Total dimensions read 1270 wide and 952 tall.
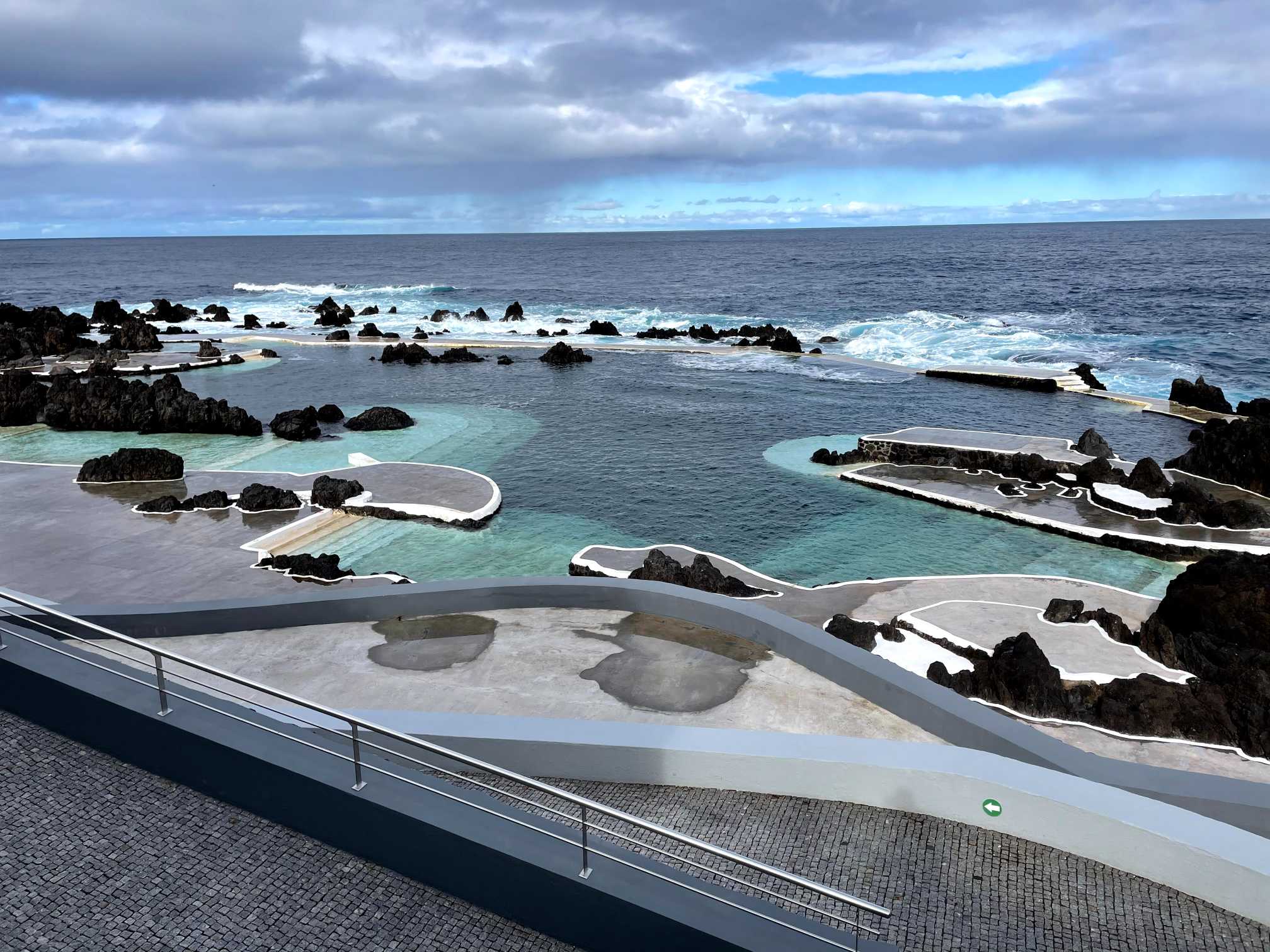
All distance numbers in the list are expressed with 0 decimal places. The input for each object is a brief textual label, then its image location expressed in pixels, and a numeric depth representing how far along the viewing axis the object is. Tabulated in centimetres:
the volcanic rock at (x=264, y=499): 2120
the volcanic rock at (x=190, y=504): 2086
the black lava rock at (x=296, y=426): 2956
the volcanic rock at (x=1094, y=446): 2516
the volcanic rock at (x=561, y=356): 4838
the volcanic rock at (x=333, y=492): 2175
